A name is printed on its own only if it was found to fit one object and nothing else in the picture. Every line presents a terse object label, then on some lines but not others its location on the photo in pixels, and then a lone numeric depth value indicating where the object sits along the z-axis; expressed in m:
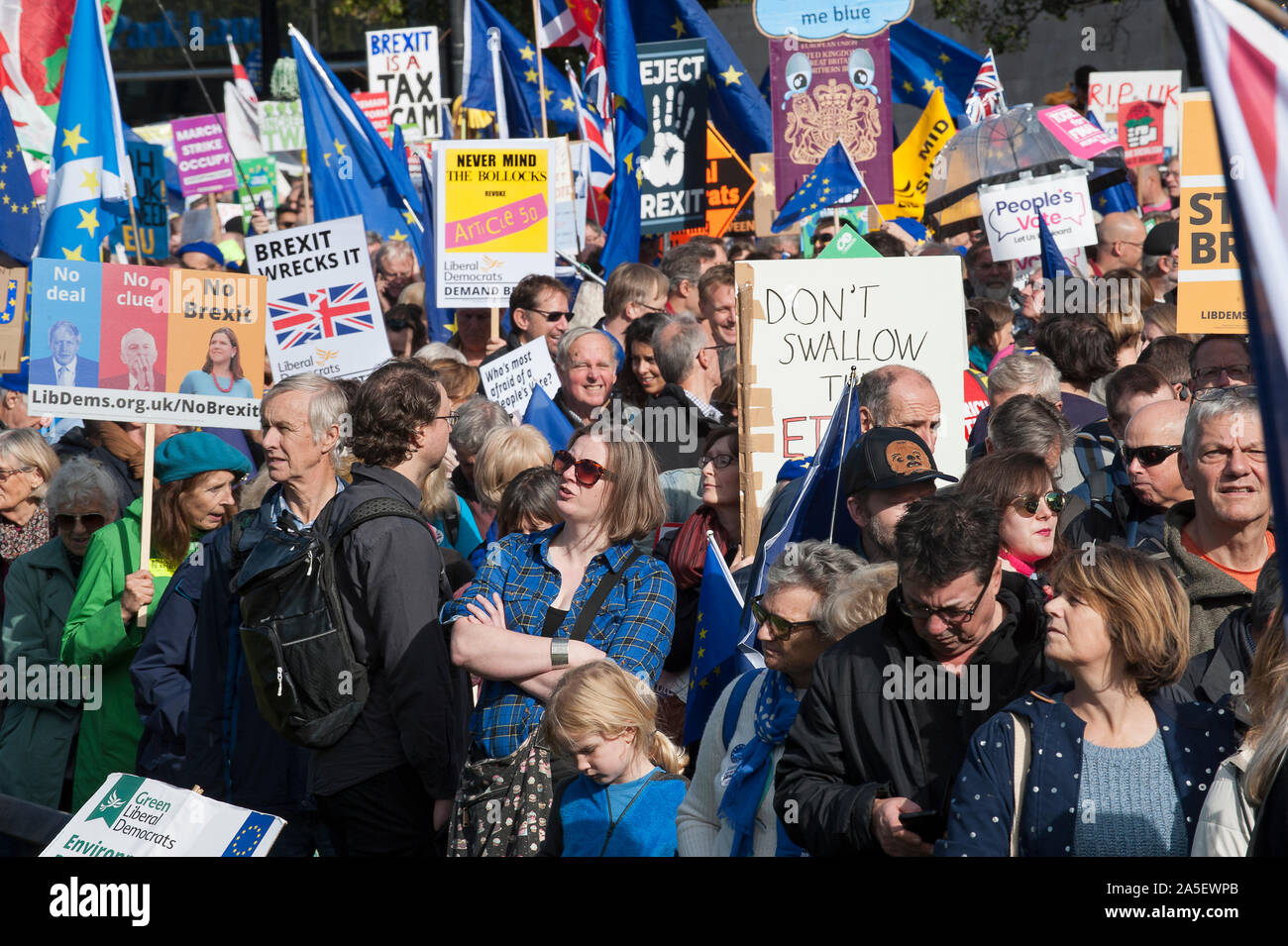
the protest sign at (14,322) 7.19
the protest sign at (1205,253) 5.91
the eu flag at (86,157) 8.15
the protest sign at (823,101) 10.63
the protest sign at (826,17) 10.47
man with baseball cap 4.50
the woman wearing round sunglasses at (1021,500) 4.55
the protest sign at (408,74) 16.69
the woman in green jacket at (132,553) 5.55
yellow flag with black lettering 12.52
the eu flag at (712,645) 4.56
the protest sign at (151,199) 12.02
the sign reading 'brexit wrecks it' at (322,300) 8.17
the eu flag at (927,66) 14.29
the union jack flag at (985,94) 13.00
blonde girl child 3.93
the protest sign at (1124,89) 14.85
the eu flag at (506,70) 12.84
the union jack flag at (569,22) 12.20
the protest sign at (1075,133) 10.42
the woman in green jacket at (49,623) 5.61
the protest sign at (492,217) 9.07
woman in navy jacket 3.08
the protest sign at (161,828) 3.24
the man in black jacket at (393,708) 4.48
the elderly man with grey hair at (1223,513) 4.13
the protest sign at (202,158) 17.31
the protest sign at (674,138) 11.18
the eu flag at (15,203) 7.77
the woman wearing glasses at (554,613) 4.15
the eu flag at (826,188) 10.20
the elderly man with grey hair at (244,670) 4.82
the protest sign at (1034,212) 9.54
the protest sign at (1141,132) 14.90
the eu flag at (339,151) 11.40
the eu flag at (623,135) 10.93
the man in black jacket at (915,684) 3.40
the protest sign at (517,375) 7.83
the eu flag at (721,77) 12.49
